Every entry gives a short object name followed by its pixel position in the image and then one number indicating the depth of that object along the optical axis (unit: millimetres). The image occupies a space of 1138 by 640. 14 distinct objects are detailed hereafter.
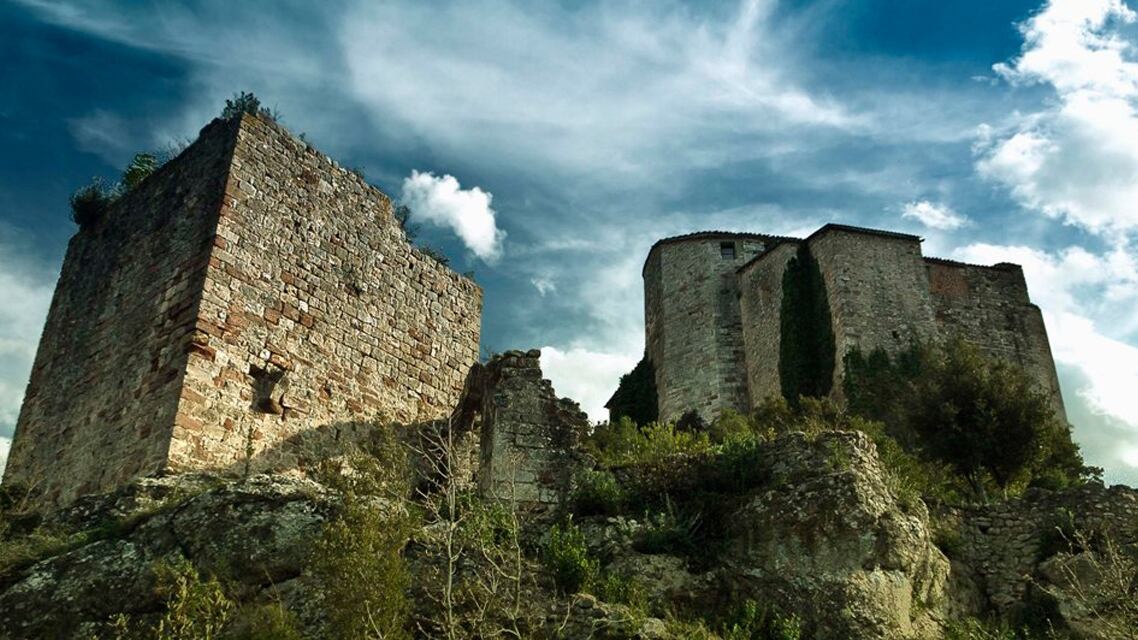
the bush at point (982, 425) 16234
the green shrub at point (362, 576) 7695
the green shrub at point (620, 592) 9398
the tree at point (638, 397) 31812
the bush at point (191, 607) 7176
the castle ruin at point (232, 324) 11883
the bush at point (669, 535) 10492
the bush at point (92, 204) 15609
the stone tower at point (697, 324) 30125
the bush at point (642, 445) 12023
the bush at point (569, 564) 9508
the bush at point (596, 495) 11086
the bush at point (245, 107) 14237
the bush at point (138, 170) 15945
